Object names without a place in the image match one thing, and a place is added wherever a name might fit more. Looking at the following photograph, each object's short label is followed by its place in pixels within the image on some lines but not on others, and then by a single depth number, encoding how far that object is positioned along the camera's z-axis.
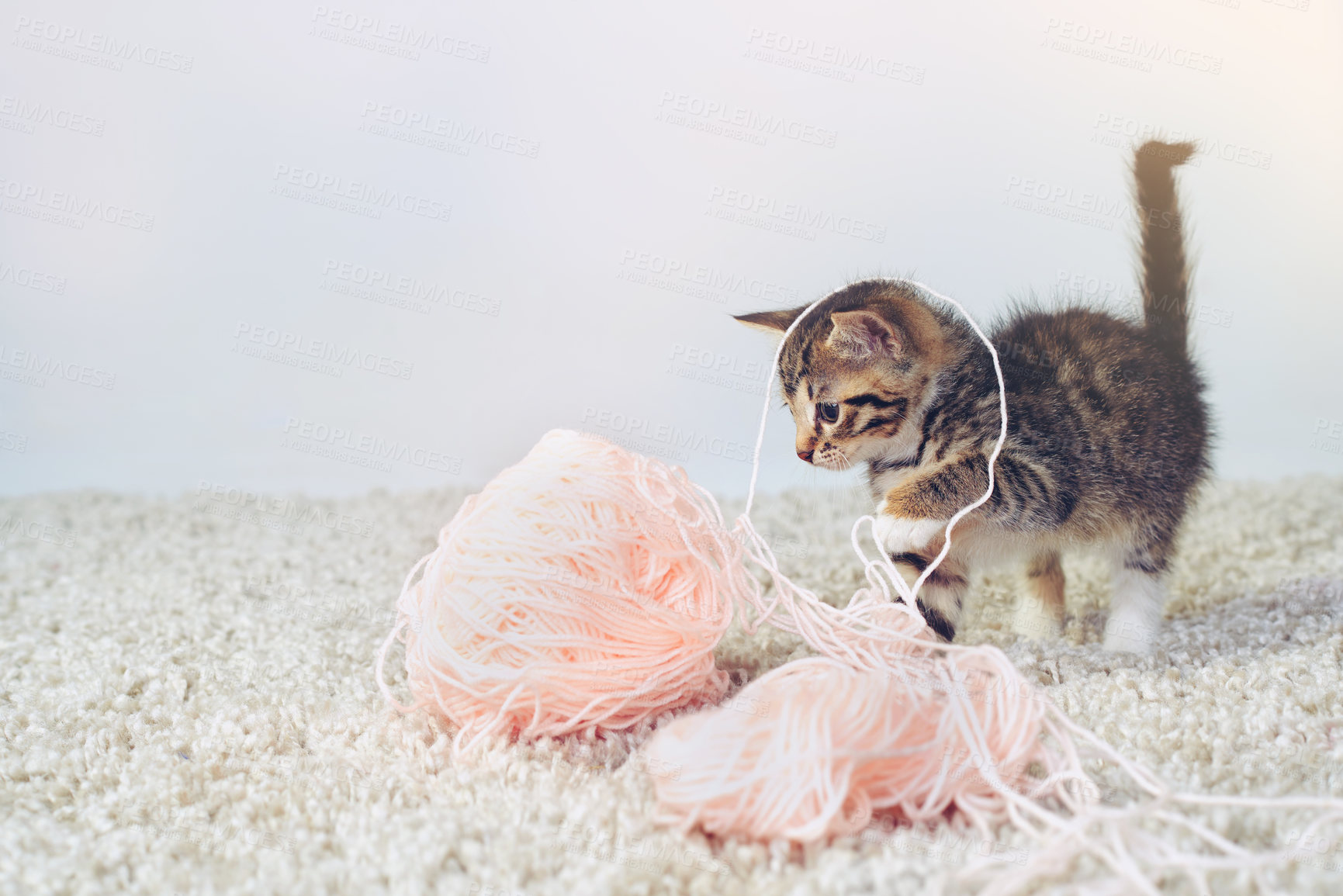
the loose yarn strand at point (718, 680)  0.56
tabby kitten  0.67
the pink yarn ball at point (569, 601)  0.62
